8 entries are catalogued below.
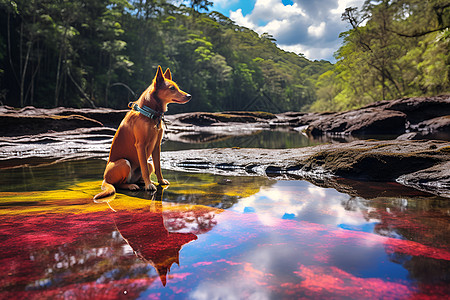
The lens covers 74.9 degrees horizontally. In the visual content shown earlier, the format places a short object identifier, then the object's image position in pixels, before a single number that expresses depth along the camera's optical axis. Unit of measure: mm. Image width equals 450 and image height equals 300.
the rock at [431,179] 2853
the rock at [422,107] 13297
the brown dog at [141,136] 3053
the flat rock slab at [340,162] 3219
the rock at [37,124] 8719
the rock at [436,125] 11156
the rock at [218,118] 21525
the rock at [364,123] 11950
